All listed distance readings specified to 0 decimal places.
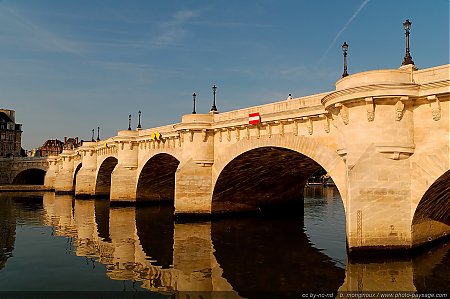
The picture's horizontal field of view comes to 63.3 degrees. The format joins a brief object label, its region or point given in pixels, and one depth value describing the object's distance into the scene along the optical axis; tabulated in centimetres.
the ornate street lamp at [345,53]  2002
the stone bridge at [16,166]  8650
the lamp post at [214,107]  3225
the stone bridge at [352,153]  1653
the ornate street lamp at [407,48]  1712
